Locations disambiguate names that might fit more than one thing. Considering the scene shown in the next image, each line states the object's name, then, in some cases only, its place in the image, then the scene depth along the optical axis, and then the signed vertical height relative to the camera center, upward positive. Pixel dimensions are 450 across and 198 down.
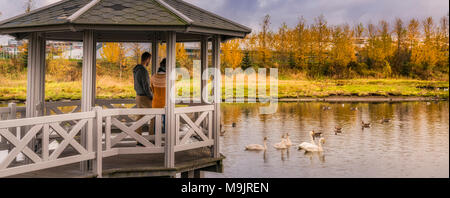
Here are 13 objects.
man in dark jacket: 8.85 +0.26
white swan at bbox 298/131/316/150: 15.58 -1.29
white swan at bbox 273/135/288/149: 15.73 -1.32
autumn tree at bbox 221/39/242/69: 41.70 +3.56
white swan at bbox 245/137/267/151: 15.43 -1.35
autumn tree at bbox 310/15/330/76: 46.56 +4.98
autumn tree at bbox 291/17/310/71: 46.19 +4.99
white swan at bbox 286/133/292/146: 16.08 -1.25
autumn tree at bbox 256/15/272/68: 45.06 +4.67
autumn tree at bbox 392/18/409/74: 48.20 +4.71
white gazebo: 6.89 +0.33
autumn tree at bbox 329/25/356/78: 46.72 +4.19
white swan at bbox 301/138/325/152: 15.38 -1.37
